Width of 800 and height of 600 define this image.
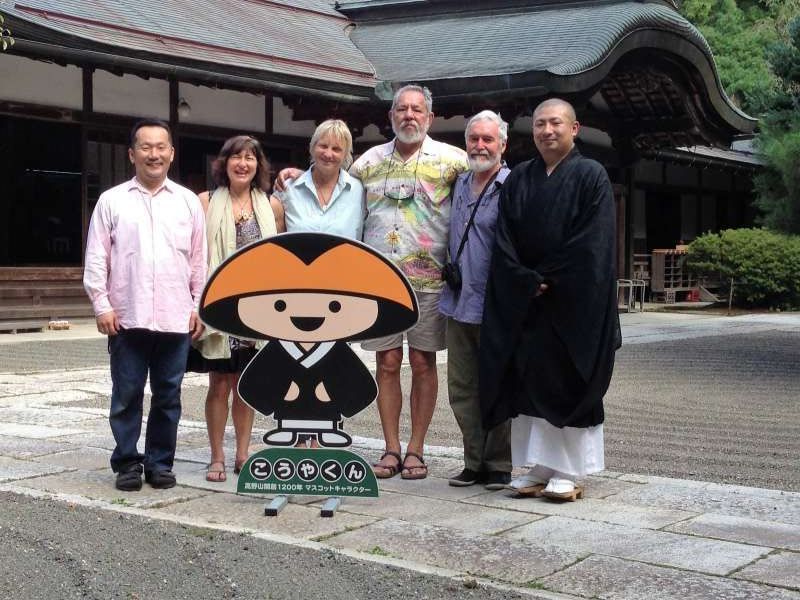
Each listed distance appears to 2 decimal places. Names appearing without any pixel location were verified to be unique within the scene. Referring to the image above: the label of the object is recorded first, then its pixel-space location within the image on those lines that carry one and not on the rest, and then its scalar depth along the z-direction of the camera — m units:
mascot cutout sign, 5.04
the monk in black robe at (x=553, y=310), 5.05
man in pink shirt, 5.29
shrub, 19.81
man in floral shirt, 5.51
